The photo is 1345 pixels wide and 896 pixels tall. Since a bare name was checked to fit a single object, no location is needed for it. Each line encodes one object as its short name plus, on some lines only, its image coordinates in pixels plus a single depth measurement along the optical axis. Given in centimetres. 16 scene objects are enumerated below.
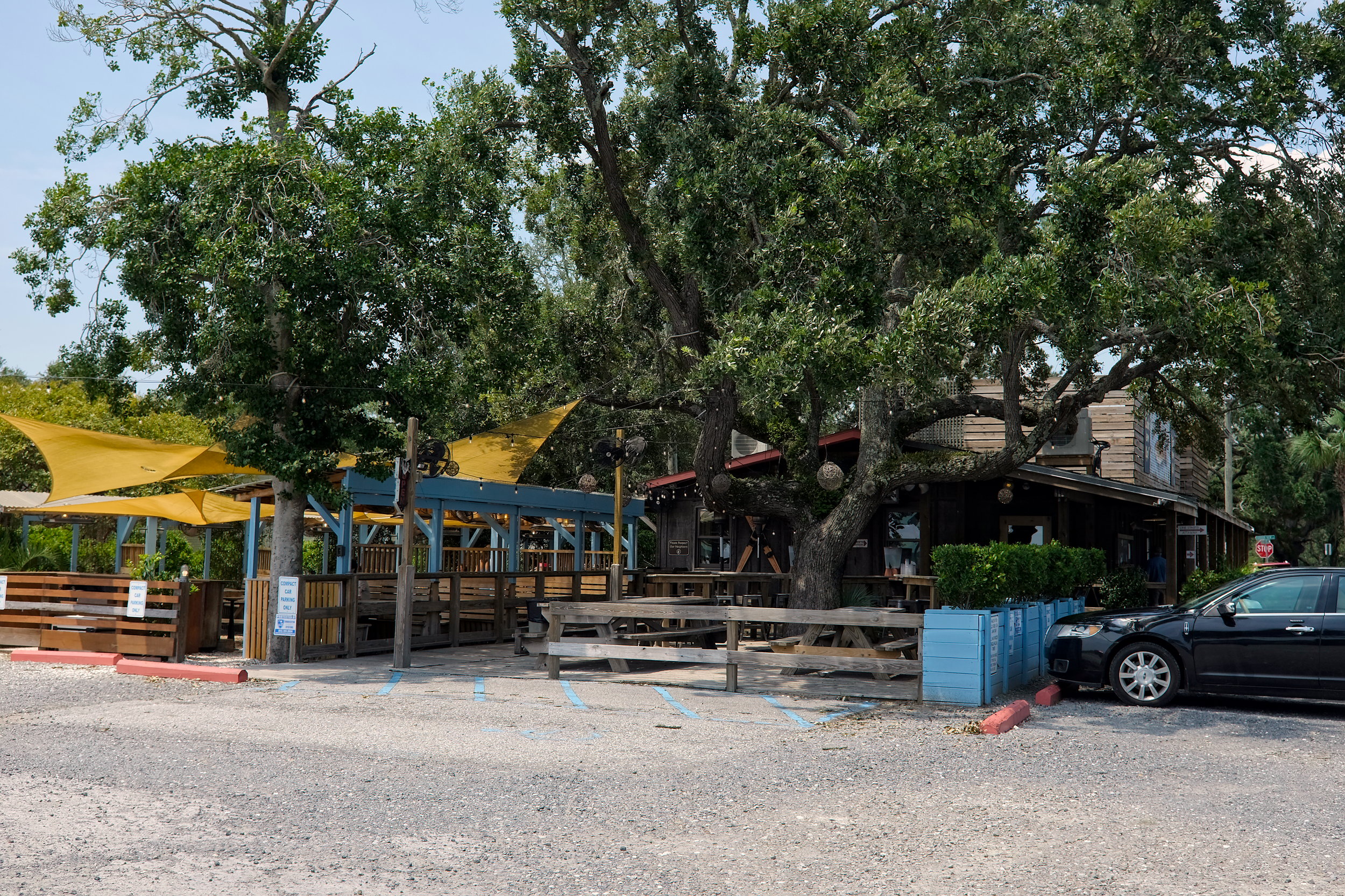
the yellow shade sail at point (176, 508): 1780
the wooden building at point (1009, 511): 2122
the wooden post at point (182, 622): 1480
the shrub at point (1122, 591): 2106
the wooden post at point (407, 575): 1455
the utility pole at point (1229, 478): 3550
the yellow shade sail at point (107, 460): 1677
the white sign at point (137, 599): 1506
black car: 1097
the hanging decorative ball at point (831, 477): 1608
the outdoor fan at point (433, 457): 1540
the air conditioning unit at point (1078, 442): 2502
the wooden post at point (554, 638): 1346
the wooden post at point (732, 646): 1260
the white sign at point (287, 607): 1498
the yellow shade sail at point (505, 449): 1969
